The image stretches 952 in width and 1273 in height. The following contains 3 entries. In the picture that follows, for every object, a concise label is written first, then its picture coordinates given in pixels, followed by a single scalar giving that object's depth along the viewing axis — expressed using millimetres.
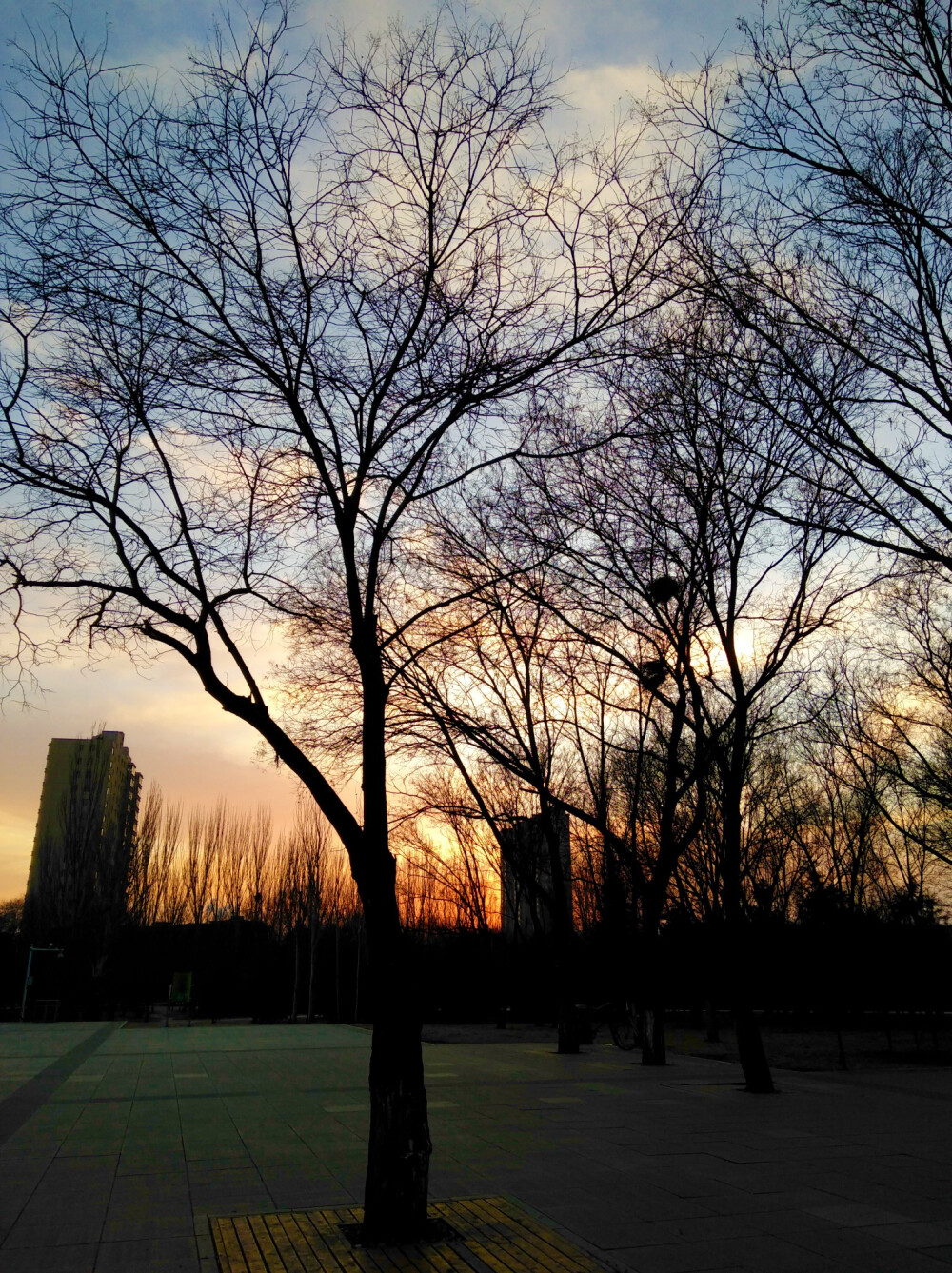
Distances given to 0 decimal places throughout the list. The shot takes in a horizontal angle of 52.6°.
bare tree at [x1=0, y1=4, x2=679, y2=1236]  6375
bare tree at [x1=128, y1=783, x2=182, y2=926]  42188
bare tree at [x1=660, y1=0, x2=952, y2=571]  5648
